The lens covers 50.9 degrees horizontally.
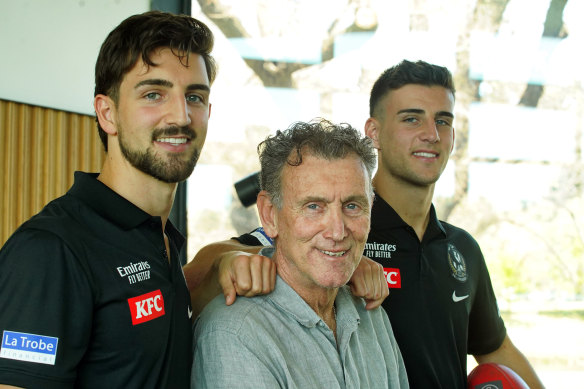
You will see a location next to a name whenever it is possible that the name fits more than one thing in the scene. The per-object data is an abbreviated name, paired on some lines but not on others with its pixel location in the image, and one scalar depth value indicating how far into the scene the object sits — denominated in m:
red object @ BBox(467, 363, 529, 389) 2.10
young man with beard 1.25
